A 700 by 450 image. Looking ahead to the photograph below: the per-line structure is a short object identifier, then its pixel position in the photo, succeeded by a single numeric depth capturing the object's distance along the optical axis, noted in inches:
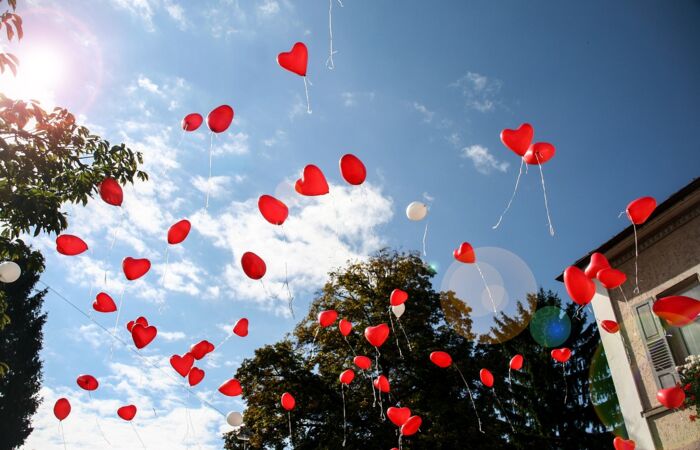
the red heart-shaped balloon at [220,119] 203.5
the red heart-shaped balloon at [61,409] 255.9
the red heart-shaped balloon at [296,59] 204.8
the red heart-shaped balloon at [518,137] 224.7
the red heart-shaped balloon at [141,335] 240.8
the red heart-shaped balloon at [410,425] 297.8
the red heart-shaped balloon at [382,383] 328.5
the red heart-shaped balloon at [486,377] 324.8
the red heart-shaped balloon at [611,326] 303.1
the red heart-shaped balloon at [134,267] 227.9
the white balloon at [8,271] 182.9
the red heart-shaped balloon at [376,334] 291.0
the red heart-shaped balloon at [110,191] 202.4
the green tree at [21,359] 786.2
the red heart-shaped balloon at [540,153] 218.8
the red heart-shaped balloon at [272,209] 219.9
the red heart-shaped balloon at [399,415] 314.2
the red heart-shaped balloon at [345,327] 298.5
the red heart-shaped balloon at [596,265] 239.1
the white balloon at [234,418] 310.0
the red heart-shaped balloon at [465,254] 251.3
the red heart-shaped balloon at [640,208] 223.8
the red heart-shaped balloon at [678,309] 200.8
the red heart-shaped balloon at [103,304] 237.1
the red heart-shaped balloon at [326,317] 327.9
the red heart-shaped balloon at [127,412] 272.3
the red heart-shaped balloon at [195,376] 265.4
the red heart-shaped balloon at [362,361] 339.6
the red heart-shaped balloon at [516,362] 342.6
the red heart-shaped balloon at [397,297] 305.6
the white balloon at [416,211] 248.8
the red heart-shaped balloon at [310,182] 212.8
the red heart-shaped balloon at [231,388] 291.0
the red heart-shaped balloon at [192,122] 204.5
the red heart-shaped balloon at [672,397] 232.1
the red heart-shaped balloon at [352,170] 215.6
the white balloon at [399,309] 326.0
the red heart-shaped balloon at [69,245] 206.5
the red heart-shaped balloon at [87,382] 259.8
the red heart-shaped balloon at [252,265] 222.1
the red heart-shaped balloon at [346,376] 344.2
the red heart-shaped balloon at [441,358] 323.6
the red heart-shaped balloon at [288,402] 316.5
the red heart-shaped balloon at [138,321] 246.4
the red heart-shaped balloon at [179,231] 222.7
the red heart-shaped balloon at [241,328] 275.4
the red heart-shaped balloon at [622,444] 243.2
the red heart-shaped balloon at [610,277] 237.5
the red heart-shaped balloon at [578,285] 211.2
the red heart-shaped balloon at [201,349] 268.1
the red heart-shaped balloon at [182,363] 260.2
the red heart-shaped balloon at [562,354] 318.3
